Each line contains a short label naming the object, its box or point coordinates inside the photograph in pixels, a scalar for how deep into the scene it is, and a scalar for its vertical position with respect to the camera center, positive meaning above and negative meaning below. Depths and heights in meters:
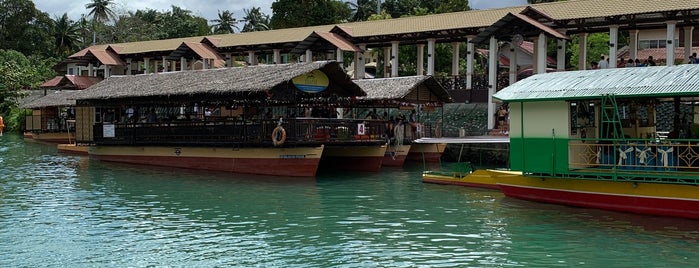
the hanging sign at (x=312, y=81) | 23.98 +1.54
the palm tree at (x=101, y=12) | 81.75 +13.11
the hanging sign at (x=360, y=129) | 24.59 -0.07
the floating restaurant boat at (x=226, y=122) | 23.16 +0.19
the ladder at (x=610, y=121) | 14.97 +0.10
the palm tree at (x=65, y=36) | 75.12 +9.56
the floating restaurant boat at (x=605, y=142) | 14.74 -0.35
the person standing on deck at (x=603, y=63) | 28.42 +2.46
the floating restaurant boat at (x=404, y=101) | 27.69 +1.04
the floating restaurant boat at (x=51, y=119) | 44.03 +0.58
